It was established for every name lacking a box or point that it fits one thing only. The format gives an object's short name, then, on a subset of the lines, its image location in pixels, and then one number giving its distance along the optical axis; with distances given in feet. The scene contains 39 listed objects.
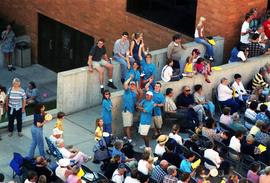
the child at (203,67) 70.69
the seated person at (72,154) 57.52
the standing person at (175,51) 72.28
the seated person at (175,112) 66.52
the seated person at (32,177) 52.31
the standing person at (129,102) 64.39
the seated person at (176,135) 59.98
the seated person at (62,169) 55.26
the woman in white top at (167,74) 68.44
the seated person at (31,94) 81.10
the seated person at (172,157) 57.26
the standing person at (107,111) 62.85
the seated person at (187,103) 66.74
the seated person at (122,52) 71.26
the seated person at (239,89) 71.20
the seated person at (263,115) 64.49
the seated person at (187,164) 56.18
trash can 101.09
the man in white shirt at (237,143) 59.77
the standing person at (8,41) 96.78
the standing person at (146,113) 63.26
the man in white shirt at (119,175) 54.76
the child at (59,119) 59.88
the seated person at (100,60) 69.77
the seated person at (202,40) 75.41
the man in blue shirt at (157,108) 65.00
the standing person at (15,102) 62.85
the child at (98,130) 60.03
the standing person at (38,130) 59.57
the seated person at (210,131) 61.72
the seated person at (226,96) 70.28
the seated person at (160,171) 55.52
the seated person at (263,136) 61.36
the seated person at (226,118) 64.77
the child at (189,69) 69.82
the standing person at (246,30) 76.07
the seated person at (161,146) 58.80
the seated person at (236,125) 63.87
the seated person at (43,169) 55.11
